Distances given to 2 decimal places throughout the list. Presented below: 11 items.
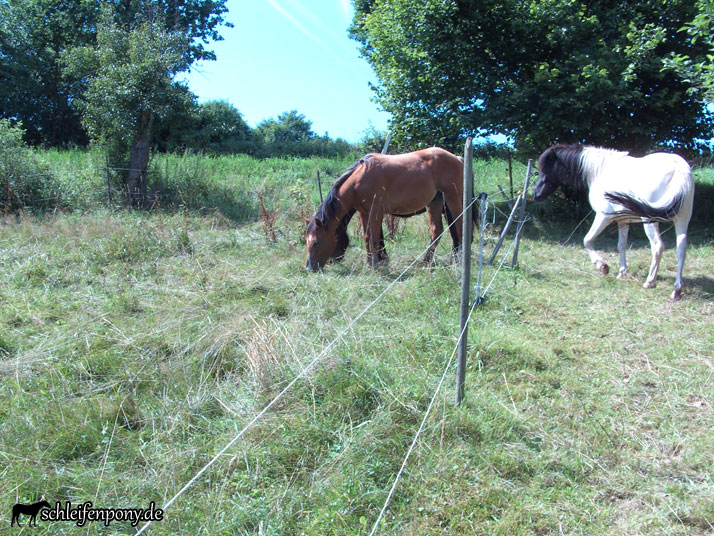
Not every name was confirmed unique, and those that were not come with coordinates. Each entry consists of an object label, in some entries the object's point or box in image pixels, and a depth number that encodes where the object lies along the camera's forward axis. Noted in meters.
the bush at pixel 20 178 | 9.12
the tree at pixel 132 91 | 10.00
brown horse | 6.10
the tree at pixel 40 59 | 19.56
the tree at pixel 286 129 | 28.60
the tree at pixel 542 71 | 7.68
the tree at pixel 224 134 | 20.42
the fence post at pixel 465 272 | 2.78
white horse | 5.09
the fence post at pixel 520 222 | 6.02
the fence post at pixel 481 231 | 4.59
